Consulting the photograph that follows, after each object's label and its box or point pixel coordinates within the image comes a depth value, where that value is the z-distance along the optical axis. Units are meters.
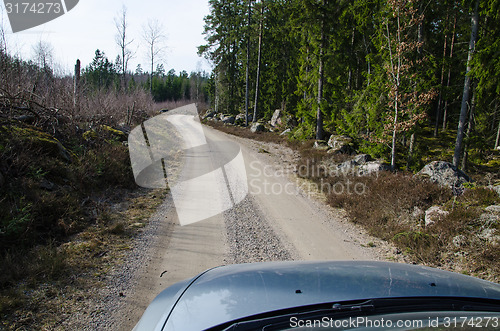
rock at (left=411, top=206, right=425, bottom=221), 6.76
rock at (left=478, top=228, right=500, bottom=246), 4.98
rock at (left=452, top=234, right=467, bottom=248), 5.34
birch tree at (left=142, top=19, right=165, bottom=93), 39.19
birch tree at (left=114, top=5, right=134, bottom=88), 30.42
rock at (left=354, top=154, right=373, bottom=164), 12.52
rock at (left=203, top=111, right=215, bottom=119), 47.00
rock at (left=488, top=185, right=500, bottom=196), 6.58
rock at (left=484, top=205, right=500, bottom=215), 5.62
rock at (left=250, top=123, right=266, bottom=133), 29.31
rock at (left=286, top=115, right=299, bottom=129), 27.87
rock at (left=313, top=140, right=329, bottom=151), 17.52
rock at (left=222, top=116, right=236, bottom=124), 38.74
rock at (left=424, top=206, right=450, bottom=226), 6.12
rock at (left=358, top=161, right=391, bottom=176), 10.96
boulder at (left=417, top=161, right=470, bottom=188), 7.93
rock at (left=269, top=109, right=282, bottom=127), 31.62
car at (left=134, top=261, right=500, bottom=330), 1.59
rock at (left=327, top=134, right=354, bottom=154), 16.28
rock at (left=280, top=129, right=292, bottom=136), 25.05
